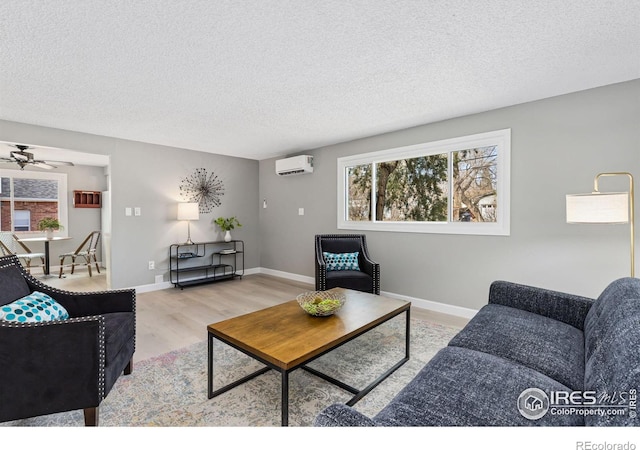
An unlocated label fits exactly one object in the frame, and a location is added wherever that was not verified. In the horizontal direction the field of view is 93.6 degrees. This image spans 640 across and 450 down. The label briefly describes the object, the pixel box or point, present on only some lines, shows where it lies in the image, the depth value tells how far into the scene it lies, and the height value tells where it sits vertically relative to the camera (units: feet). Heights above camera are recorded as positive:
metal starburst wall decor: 16.66 +1.92
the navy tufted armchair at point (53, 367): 4.70 -2.33
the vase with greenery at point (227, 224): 17.58 -0.08
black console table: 16.09 -2.30
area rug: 5.57 -3.60
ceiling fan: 13.24 +3.00
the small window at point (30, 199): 18.90 +1.59
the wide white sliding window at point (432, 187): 10.68 +1.48
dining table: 17.63 -1.63
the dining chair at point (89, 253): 18.58 -1.90
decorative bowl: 6.93 -1.93
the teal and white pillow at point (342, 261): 13.03 -1.68
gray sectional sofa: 3.07 -2.16
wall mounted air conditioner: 16.08 +3.16
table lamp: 15.56 +0.61
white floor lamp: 6.59 +0.32
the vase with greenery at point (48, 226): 17.79 -0.18
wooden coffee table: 5.19 -2.24
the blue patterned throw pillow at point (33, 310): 5.18 -1.59
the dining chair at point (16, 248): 16.47 -1.45
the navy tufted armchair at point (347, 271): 11.90 -1.91
